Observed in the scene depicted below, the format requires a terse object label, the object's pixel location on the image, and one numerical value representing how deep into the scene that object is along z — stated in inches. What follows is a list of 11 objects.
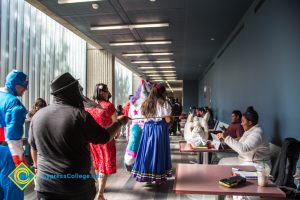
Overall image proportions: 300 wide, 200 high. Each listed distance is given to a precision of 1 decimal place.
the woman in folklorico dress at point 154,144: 137.6
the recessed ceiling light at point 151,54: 341.9
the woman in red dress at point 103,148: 118.3
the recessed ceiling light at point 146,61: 407.8
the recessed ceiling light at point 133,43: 278.2
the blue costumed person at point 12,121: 71.1
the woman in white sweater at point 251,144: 98.0
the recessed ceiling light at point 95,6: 176.0
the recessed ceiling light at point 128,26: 217.6
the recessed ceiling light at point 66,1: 167.9
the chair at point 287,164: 87.2
